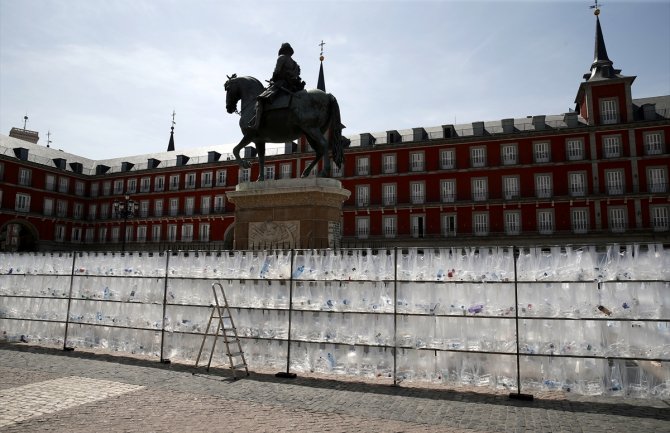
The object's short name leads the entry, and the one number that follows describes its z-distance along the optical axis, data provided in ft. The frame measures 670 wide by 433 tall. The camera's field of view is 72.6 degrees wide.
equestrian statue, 33.32
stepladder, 24.03
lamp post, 99.35
